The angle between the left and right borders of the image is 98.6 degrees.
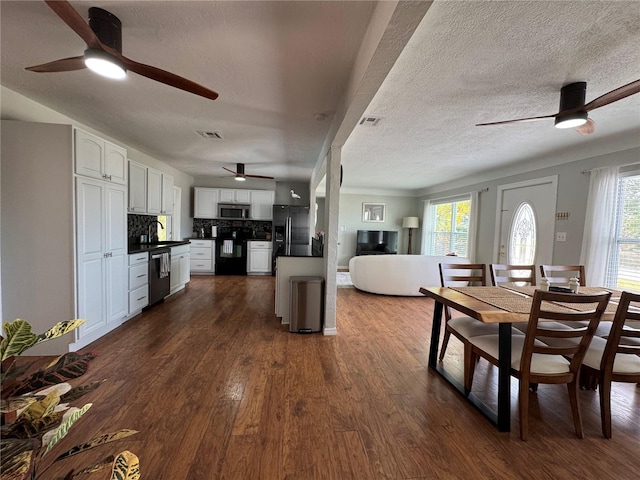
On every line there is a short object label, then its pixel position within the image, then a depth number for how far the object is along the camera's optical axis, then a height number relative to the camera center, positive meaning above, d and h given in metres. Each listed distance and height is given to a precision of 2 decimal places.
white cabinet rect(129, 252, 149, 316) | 3.46 -0.82
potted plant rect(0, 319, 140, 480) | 0.62 -0.46
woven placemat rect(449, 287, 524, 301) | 2.20 -0.49
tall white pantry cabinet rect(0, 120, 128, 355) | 2.46 -0.09
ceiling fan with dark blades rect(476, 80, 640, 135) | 2.12 +0.98
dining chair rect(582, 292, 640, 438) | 1.62 -0.77
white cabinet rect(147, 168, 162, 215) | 4.41 +0.48
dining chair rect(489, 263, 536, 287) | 2.77 -0.43
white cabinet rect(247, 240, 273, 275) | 6.59 -0.76
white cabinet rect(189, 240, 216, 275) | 6.41 -0.82
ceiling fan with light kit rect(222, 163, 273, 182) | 5.20 +0.99
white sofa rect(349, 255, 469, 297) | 4.88 -0.75
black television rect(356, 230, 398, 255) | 7.96 -0.36
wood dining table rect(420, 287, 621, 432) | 1.75 -0.52
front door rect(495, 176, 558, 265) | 4.15 +0.23
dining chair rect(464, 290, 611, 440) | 1.57 -0.76
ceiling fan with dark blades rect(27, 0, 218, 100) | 1.55 +0.93
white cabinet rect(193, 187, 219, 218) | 6.50 +0.47
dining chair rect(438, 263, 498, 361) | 2.20 -0.76
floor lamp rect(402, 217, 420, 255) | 7.98 +0.25
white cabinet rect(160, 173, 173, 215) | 4.84 +0.47
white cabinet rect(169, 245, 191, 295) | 4.62 -0.82
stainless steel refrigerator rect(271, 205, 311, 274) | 6.50 +0.05
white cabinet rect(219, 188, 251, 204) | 6.61 +0.67
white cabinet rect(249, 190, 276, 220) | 6.73 +0.50
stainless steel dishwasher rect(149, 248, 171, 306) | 3.91 -0.80
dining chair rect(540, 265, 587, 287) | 2.75 -0.33
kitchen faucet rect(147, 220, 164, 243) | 4.94 -0.09
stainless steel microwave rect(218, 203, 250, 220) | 6.62 +0.30
